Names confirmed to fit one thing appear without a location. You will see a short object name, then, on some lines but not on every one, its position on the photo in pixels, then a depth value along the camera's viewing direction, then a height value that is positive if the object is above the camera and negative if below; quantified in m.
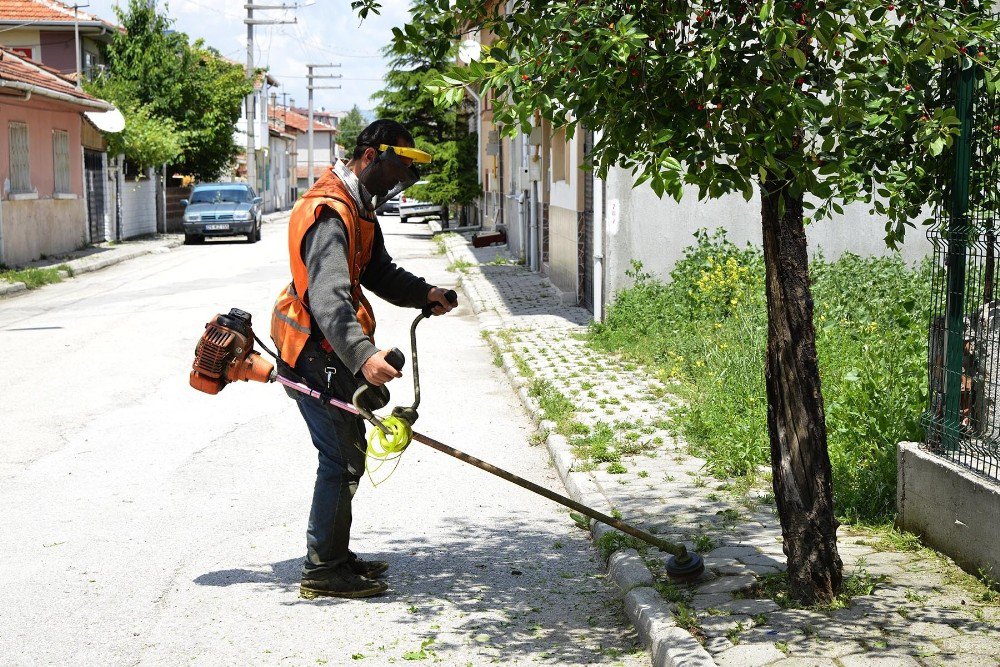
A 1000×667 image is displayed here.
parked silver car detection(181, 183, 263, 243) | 32.69 +0.05
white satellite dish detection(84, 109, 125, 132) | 29.58 +2.43
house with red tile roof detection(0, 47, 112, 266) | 22.41 +1.20
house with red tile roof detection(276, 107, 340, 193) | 107.50 +7.26
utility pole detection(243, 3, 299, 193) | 48.53 +4.39
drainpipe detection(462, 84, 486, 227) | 35.08 +1.85
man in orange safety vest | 4.73 -0.41
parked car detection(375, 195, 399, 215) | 62.33 +0.34
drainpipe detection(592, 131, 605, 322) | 13.26 -0.42
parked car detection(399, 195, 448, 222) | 53.25 +0.22
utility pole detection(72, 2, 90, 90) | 33.40 +5.54
